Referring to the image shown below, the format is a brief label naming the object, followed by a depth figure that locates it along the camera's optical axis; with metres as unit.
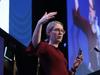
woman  3.23
